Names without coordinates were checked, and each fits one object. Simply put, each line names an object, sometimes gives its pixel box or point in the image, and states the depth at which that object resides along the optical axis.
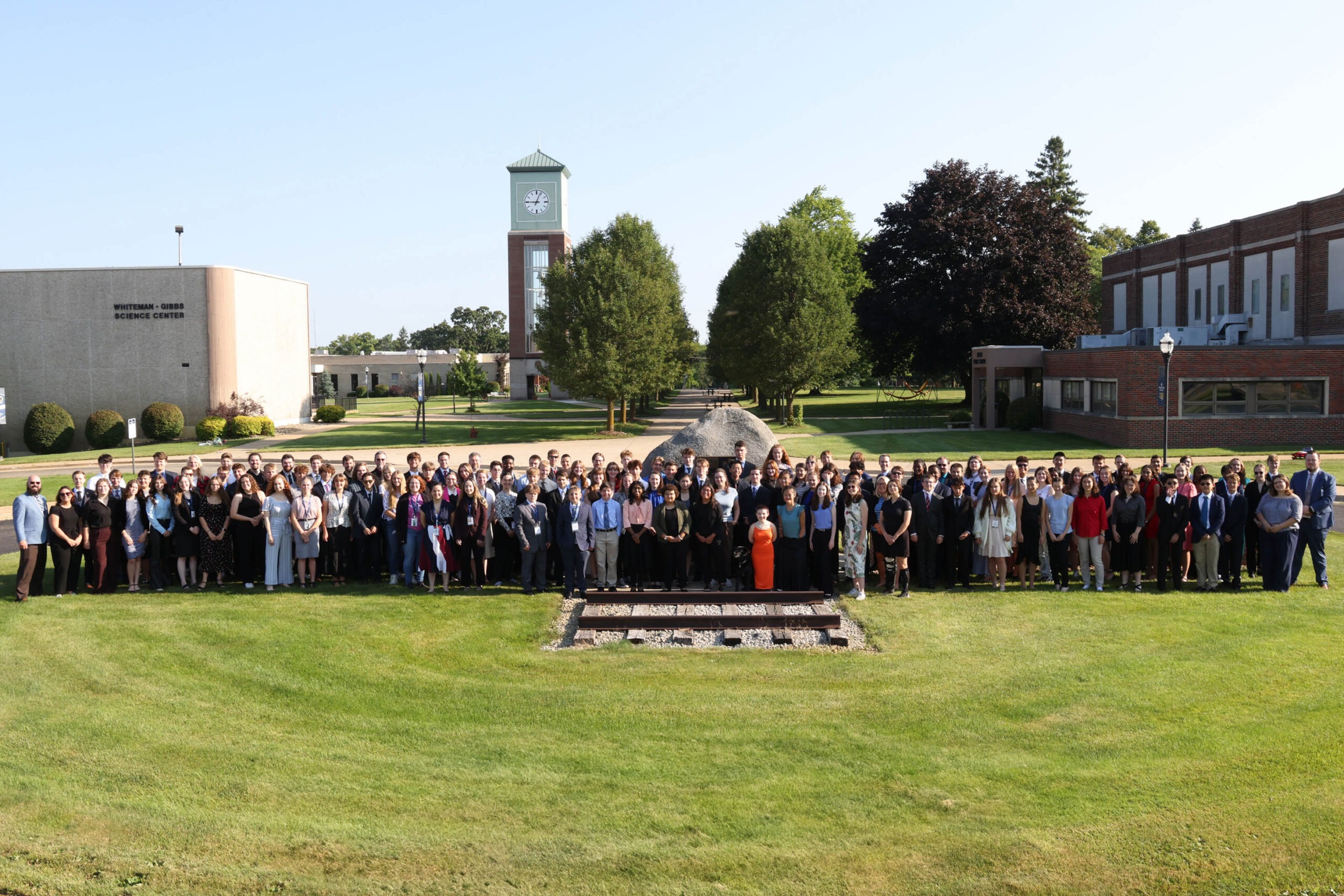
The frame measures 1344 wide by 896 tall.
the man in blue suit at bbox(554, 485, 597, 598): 13.78
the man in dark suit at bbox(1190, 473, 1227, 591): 13.70
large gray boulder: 19.27
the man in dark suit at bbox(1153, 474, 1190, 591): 13.73
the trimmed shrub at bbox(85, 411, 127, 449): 43.16
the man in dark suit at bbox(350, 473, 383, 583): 14.59
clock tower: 91.12
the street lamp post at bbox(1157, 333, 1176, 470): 27.41
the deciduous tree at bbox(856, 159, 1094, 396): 51.66
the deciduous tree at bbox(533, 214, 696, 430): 44.28
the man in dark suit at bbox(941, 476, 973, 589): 14.14
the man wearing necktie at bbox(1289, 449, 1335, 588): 14.21
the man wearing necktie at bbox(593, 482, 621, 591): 13.98
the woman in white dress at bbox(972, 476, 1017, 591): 13.88
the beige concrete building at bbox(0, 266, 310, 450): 45.41
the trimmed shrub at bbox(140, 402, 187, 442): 44.69
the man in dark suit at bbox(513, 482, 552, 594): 13.98
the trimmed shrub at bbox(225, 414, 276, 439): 45.25
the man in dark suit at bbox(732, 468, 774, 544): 14.27
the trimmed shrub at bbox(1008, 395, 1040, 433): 43.16
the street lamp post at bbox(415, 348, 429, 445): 42.00
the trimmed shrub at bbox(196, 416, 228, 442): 44.25
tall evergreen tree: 91.06
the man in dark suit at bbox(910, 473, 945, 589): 14.00
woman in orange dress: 13.61
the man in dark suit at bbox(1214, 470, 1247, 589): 13.83
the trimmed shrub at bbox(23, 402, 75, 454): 42.62
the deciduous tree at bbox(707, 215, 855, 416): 48.16
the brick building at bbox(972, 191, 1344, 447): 34.59
